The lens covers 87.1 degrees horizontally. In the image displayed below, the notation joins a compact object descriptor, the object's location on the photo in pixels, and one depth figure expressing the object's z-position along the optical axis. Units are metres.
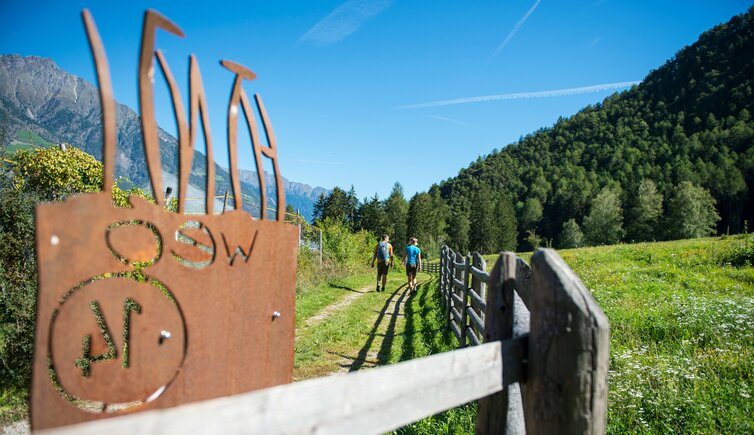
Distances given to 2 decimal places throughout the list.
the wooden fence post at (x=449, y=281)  7.95
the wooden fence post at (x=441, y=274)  9.86
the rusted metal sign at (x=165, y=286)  1.25
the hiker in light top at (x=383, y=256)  11.52
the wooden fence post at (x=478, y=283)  5.73
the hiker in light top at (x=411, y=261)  11.55
